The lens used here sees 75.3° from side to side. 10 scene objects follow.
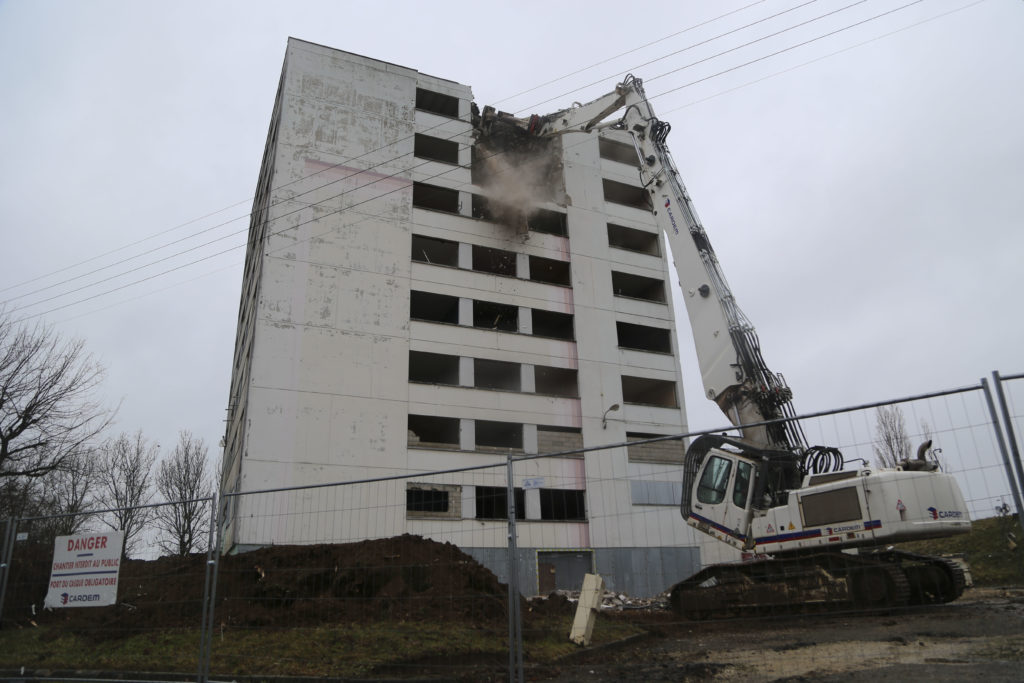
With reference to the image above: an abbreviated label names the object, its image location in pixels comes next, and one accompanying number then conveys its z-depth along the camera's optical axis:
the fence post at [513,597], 6.64
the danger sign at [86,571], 8.75
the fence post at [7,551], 9.72
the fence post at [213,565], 7.63
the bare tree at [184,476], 43.47
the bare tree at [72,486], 25.67
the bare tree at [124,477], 40.25
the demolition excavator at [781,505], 10.84
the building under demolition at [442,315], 24.89
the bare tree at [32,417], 23.20
